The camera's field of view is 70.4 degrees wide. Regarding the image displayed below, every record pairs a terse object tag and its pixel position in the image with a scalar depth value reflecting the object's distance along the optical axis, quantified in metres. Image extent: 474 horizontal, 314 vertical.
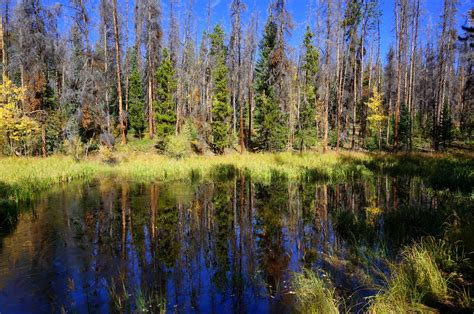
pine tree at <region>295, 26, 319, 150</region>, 34.84
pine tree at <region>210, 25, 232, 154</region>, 31.05
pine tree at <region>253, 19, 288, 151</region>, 30.66
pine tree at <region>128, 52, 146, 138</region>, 37.44
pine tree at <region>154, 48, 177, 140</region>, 31.86
